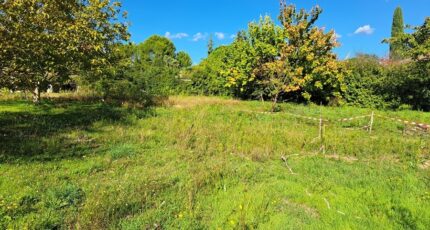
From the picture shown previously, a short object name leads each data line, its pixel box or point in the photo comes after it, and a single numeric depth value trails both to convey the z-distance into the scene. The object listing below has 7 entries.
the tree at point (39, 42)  7.32
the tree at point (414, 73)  16.42
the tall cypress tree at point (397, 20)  50.84
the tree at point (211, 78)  24.36
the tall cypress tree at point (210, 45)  55.09
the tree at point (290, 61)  19.66
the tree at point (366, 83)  19.48
